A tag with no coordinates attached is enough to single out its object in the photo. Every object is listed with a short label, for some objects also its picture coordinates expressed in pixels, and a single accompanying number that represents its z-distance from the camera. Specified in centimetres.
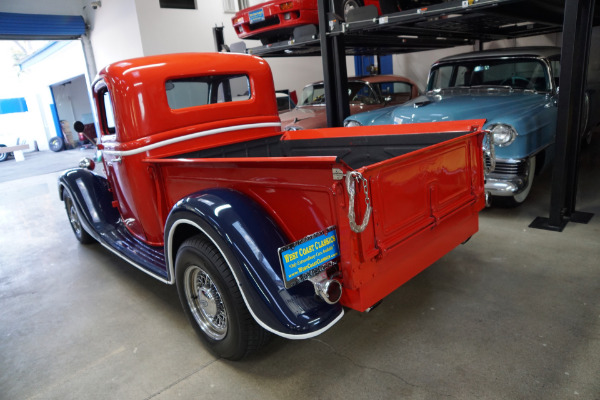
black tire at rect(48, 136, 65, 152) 1628
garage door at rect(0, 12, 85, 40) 920
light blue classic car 381
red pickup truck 174
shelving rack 348
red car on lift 509
